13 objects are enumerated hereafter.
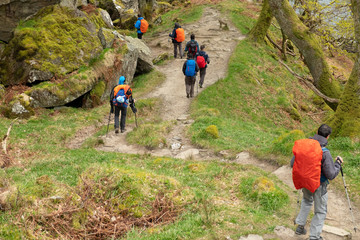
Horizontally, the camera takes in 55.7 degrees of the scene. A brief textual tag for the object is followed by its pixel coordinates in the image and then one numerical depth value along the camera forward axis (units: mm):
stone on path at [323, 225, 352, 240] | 7102
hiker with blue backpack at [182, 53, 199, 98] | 19234
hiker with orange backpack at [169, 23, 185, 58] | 25203
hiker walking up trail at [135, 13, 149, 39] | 27672
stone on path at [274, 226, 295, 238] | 7102
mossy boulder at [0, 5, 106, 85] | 18328
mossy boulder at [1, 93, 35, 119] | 16297
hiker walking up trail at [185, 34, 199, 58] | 21609
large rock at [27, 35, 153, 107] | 17855
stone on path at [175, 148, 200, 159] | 13062
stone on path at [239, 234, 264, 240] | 6664
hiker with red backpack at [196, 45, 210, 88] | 20469
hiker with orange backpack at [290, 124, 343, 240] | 6590
